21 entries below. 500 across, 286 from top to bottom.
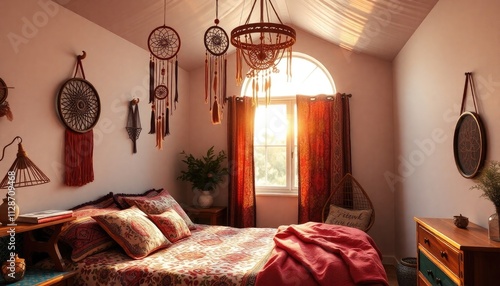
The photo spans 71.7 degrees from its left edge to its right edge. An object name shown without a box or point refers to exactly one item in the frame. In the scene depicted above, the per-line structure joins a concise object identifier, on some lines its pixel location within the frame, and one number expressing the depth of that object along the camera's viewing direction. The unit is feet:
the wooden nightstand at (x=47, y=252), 7.02
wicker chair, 14.31
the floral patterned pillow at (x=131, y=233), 8.44
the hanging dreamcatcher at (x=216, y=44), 9.20
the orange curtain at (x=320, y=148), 14.83
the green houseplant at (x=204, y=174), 15.01
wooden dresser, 5.52
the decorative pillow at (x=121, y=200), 10.59
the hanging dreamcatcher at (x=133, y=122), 12.02
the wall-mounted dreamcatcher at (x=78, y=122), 9.24
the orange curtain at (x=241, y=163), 15.48
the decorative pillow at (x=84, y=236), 8.05
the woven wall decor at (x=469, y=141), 7.04
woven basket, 10.38
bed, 7.19
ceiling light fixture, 7.35
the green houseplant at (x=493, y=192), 5.83
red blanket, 7.00
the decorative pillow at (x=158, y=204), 10.61
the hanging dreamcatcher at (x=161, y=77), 9.59
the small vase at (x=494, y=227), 5.82
